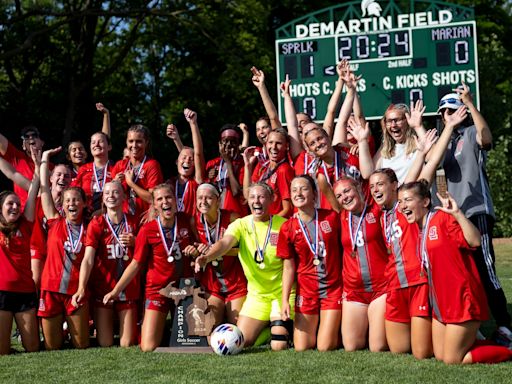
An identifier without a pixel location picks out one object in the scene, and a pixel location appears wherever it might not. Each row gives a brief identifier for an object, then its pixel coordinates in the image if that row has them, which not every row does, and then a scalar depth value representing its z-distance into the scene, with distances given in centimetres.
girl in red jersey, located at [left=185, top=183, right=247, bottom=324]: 768
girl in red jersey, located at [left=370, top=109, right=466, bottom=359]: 655
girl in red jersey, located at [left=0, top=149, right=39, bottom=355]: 753
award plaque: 737
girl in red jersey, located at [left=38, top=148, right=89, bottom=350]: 773
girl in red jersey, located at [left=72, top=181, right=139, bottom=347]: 777
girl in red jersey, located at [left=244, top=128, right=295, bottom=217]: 798
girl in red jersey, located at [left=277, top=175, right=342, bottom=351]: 720
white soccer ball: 697
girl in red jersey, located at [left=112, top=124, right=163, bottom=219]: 840
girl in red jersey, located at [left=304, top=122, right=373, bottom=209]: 738
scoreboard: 1494
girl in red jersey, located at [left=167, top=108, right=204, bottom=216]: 846
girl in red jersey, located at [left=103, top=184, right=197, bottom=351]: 759
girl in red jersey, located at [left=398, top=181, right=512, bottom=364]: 615
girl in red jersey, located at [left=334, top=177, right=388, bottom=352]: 705
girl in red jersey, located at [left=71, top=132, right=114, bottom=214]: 848
